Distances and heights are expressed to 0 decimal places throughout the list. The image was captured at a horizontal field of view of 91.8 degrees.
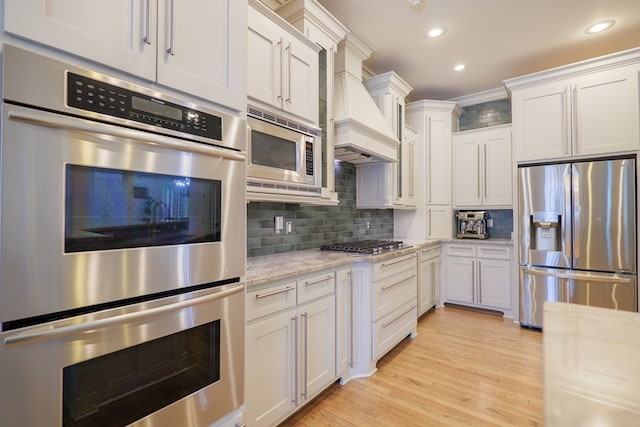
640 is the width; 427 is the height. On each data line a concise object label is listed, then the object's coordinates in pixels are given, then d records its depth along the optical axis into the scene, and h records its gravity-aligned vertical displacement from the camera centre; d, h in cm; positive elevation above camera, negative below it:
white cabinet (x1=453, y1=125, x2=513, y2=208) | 396 +67
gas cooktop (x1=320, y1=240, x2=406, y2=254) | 251 -25
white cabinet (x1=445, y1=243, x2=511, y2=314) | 379 -72
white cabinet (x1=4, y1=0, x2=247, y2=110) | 82 +57
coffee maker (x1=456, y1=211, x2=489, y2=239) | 418 -9
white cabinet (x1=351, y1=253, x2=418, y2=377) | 237 -75
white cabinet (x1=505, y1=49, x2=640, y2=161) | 300 +114
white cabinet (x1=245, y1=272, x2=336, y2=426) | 155 -72
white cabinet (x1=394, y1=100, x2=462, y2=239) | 419 +63
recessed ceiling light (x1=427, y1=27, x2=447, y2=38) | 292 +178
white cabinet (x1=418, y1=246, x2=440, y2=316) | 359 -74
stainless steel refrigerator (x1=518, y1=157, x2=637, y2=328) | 295 -16
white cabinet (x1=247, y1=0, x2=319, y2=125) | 182 +98
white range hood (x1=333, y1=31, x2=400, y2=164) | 258 +91
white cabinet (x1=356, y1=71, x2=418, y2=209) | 342 +58
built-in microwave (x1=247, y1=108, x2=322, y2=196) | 182 +41
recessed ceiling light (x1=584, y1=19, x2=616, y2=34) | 284 +180
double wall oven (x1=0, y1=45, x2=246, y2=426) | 76 -10
